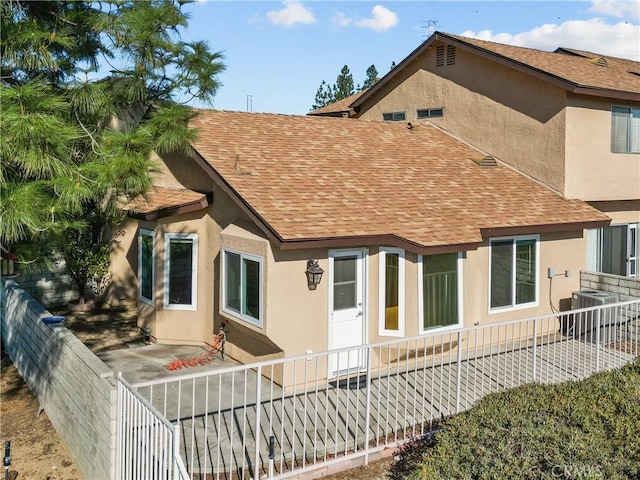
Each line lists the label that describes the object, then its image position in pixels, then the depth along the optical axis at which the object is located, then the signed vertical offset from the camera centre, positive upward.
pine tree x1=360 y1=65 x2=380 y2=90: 63.44 +18.94
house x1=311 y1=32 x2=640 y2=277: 14.17 +3.36
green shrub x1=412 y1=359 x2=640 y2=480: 4.79 -1.81
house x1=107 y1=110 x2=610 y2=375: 10.26 +0.04
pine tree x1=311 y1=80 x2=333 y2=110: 63.53 +16.58
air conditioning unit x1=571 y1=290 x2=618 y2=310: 12.82 -1.27
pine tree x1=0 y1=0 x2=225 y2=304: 6.75 +2.17
